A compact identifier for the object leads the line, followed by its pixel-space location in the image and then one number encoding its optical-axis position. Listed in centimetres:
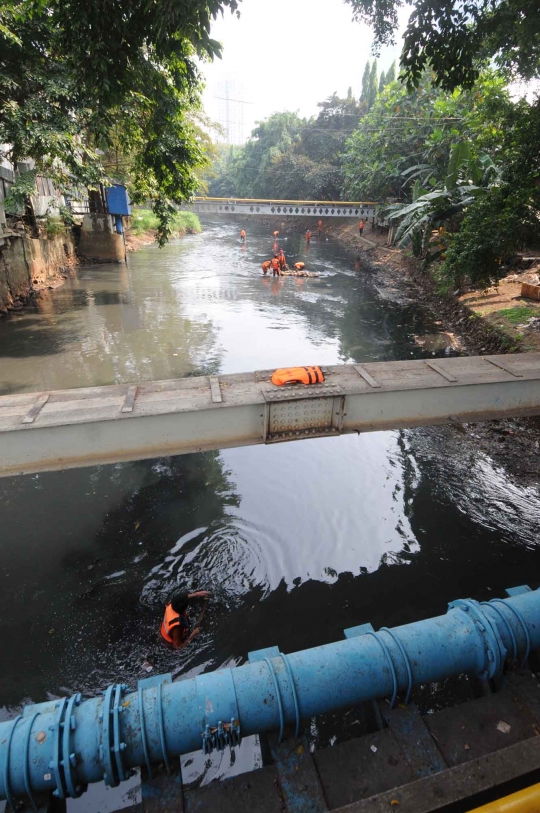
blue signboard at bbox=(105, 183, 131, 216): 2217
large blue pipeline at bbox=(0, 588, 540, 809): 245
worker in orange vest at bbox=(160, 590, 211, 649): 468
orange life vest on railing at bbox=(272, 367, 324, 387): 538
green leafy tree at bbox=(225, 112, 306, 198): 4634
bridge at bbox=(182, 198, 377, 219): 3378
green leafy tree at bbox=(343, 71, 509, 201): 2288
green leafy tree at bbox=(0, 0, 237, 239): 548
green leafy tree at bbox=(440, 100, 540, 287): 905
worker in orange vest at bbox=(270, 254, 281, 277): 2403
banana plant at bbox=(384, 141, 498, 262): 1403
